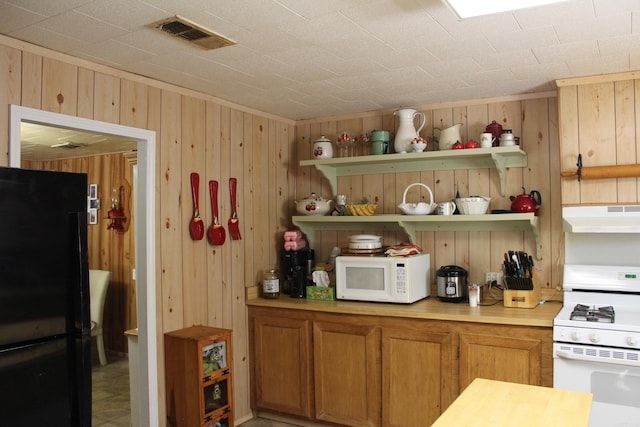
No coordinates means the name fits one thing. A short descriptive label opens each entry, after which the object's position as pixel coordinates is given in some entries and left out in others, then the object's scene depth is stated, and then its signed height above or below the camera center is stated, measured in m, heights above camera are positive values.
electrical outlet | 3.63 -0.40
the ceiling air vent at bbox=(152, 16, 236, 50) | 2.26 +0.81
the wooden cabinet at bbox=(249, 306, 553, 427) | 3.05 -0.88
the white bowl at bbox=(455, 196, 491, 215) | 3.48 +0.07
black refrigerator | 1.66 -0.25
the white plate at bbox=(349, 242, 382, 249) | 3.76 -0.19
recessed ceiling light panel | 1.99 +0.77
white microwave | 3.50 -0.40
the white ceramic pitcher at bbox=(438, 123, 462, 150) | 3.63 +0.53
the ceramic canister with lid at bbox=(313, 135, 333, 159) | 4.02 +0.51
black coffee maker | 3.93 -0.37
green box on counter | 3.80 -0.52
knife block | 3.28 -0.49
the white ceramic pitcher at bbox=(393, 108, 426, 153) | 3.76 +0.59
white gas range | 2.68 -0.54
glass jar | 3.88 -0.47
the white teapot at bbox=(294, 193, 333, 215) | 4.02 +0.10
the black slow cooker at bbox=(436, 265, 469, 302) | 3.51 -0.44
